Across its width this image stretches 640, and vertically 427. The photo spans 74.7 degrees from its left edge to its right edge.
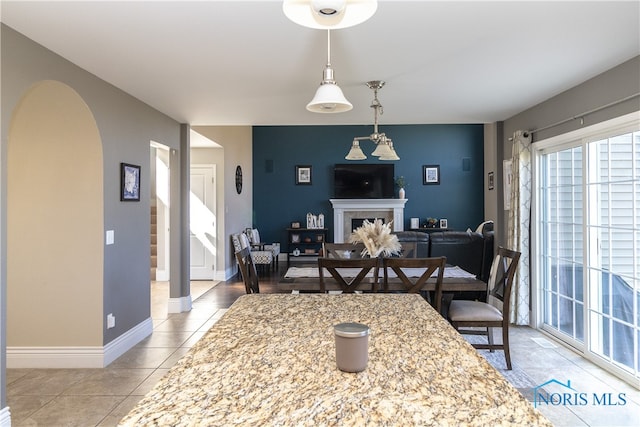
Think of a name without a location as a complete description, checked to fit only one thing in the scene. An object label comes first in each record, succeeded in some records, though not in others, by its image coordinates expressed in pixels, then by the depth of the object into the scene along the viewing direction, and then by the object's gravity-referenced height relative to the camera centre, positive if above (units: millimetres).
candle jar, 976 -315
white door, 7391 -182
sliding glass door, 3053 -265
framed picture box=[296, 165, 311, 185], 9391 +883
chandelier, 3848 +689
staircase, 7523 -541
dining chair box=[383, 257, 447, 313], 2699 -358
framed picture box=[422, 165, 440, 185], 9211 +836
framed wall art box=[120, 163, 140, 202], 3633 +281
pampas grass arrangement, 3233 -200
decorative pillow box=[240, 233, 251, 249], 7456 -485
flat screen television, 9156 +709
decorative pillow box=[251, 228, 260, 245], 8500 -482
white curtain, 4348 -96
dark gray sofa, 5406 -452
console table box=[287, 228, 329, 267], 9133 -564
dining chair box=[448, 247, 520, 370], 3141 -753
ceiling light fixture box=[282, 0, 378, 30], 1340 +678
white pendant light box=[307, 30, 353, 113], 1974 +566
